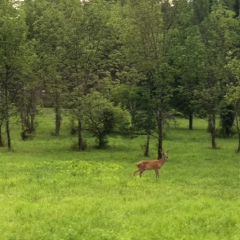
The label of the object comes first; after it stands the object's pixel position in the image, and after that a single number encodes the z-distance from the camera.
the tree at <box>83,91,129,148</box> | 35.34
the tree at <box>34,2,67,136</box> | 36.19
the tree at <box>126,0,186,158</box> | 30.39
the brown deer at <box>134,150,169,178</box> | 20.41
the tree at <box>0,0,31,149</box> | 33.31
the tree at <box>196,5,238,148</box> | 37.16
